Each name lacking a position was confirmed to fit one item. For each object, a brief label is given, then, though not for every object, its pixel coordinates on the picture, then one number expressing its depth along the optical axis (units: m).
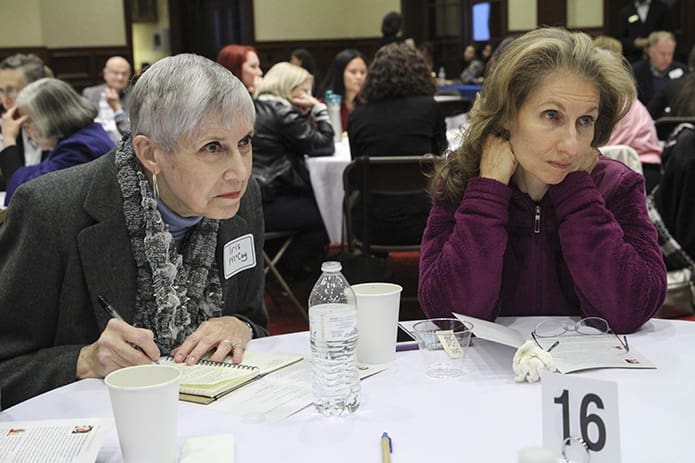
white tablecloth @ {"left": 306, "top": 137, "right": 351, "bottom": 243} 5.08
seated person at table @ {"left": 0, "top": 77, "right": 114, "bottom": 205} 4.14
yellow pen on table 1.75
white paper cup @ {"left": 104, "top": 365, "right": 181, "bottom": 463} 1.70
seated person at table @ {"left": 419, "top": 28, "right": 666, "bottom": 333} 2.32
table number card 1.71
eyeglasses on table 2.21
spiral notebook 1.98
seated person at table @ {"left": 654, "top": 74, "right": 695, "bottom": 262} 4.09
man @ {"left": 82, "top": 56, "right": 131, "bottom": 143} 6.78
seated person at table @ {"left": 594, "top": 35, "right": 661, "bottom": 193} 5.20
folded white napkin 1.99
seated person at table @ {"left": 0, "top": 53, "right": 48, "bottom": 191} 5.93
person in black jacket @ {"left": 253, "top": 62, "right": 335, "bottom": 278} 5.05
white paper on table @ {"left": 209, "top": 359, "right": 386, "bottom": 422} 1.91
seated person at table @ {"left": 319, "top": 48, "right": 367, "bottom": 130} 7.20
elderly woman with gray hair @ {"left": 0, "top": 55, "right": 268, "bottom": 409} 2.16
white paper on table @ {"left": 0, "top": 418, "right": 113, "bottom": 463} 1.77
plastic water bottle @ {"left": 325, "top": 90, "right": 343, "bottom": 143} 6.12
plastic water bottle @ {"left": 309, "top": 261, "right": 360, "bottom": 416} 1.91
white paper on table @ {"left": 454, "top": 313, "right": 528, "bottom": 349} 2.06
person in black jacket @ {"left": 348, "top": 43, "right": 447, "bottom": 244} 4.84
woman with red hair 6.55
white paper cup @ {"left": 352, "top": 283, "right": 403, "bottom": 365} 2.04
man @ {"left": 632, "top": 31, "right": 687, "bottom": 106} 9.62
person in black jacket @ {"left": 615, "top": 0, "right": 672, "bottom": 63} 11.70
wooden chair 3.89
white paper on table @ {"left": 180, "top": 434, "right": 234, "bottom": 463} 1.77
